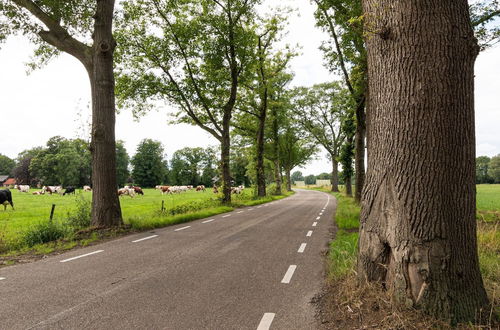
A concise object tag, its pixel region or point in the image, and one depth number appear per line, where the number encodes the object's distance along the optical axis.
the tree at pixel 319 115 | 37.59
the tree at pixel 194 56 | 15.55
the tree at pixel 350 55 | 11.36
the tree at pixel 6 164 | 115.01
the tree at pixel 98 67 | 8.98
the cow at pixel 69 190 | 35.19
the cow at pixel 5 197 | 16.46
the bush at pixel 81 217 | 9.08
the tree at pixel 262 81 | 21.56
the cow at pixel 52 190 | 36.51
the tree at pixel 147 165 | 77.12
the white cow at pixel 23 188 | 39.17
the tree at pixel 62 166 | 60.41
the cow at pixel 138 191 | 37.09
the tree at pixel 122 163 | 75.94
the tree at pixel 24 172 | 73.00
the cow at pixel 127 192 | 32.58
